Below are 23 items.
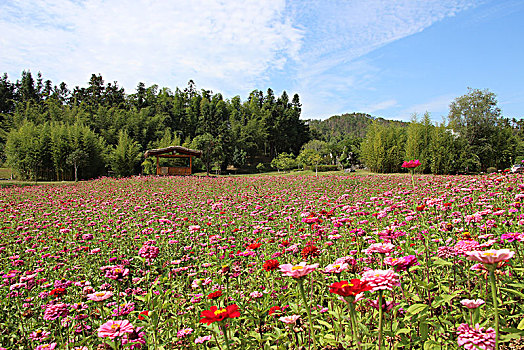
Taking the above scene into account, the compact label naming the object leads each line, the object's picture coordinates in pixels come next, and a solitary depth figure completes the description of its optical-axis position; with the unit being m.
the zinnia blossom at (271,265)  1.36
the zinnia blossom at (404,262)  1.15
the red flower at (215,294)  1.21
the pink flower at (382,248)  1.27
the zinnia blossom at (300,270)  0.98
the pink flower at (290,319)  1.20
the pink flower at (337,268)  1.16
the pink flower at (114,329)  1.05
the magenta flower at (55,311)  1.55
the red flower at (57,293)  1.58
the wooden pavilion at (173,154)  19.02
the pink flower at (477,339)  0.89
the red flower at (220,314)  0.92
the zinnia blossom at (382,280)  0.88
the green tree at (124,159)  21.80
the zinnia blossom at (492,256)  0.79
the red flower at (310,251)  1.60
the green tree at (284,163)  32.37
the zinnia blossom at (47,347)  1.32
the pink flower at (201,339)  1.30
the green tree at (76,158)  18.00
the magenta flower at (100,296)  1.27
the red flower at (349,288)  0.83
